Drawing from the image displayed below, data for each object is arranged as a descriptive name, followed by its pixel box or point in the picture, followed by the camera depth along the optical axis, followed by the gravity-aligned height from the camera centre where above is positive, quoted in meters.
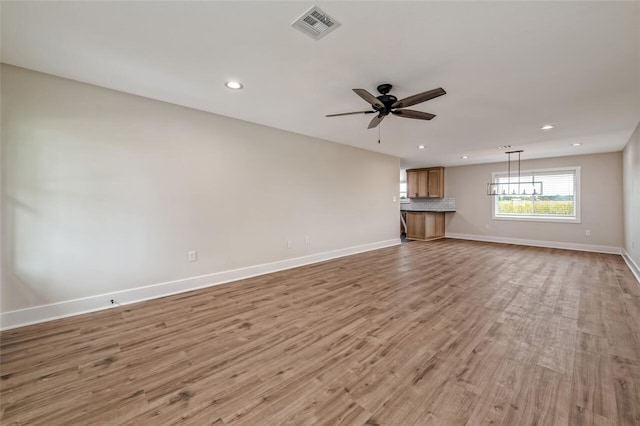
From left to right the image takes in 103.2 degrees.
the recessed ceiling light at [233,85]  2.63 +1.33
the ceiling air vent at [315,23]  1.66 +1.29
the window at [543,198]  6.24 +0.30
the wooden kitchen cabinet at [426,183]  7.91 +0.87
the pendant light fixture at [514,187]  6.69 +0.61
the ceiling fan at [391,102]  2.35 +1.07
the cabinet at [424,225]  7.50 -0.49
